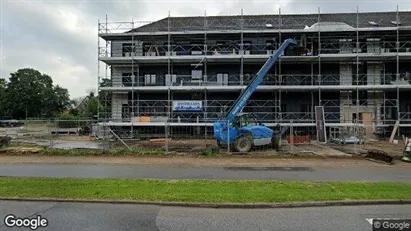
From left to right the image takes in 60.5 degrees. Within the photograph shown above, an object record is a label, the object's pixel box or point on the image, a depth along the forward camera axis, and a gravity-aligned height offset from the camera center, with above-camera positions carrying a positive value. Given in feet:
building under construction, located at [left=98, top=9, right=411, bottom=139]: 102.01 +13.85
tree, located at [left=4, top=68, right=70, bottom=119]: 248.93 +16.06
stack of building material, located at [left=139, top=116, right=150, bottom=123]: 99.86 -0.57
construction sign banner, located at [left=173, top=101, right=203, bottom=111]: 105.29 +3.44
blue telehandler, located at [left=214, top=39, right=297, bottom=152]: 65.77 -2.73
